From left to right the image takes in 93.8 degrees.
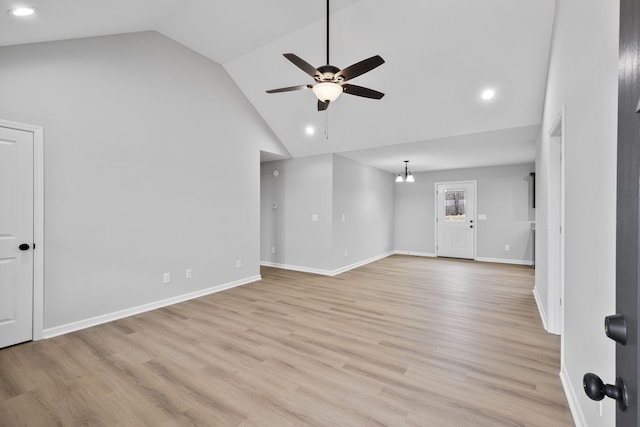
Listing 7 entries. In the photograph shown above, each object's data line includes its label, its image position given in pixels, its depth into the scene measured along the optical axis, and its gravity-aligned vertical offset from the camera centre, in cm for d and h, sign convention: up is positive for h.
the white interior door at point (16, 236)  282 -23
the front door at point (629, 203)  51 +2
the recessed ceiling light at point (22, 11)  227 +155
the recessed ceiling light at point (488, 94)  372 +148
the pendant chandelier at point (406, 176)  706 +87
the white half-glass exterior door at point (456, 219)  777 -19
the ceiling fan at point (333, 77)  258 +122
